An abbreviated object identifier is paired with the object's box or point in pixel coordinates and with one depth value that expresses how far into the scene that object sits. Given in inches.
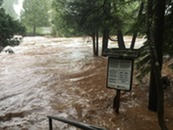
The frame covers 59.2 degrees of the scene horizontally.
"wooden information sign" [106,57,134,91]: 155.8
